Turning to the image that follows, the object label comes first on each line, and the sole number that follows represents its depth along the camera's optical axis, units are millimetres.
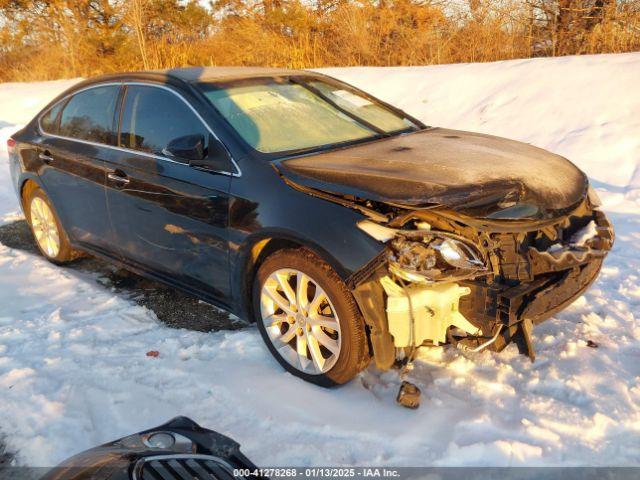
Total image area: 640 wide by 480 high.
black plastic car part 1780
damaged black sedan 2783
